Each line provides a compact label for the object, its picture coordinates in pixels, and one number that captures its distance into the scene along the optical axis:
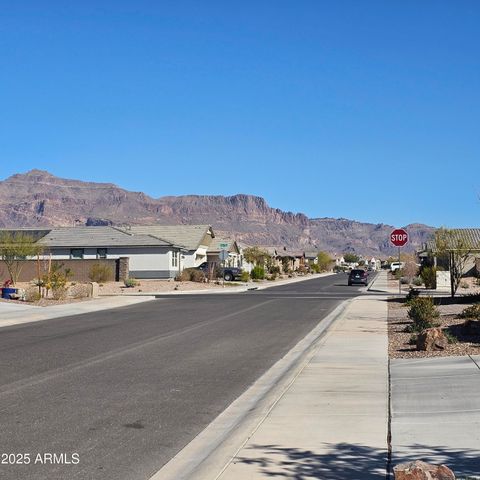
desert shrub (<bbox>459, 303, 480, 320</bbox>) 18.77
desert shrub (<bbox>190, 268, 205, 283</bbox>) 62.06
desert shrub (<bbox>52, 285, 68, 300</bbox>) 34.53
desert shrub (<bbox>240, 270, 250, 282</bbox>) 70.25
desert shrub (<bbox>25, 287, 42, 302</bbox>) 32.94
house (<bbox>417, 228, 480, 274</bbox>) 36.35
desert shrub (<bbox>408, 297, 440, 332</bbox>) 19.33
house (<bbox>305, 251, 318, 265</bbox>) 180.36
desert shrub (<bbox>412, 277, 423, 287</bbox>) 58.50
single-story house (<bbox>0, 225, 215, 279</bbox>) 65.81
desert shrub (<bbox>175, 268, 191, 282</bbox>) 62.22
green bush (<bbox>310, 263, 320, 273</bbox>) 137.91
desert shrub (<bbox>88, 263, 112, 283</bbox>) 58.03
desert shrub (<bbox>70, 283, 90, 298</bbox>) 37.19
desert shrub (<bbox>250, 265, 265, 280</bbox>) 78.81
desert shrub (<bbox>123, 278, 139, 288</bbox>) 53.09
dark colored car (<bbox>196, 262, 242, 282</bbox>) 69.50
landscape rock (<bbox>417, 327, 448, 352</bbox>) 15.18
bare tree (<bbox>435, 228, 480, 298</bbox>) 36.22
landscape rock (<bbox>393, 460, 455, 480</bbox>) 5.36
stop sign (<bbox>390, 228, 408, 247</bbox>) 31.43
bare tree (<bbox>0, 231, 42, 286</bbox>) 51.88
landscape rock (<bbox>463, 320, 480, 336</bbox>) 16.36
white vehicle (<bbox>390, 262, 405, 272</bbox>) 104.67
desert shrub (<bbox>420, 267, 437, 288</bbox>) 50.22
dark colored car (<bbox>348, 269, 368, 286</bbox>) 64.44
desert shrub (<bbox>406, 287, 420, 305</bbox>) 31.68
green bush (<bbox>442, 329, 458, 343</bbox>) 15.83
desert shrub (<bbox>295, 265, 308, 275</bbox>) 121.75
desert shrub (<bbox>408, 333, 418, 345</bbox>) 16.09
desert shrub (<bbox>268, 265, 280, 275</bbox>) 94.31
